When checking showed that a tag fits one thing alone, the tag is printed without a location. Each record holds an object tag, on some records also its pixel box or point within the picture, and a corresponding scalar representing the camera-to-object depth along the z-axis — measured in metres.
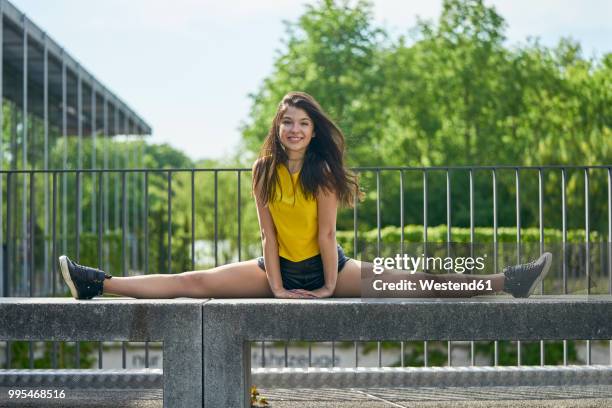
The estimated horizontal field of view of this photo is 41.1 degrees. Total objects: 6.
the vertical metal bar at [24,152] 15.40
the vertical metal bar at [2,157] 13.91
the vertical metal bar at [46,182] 17.81
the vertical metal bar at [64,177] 18.57
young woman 4.23
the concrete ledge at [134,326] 3.80
